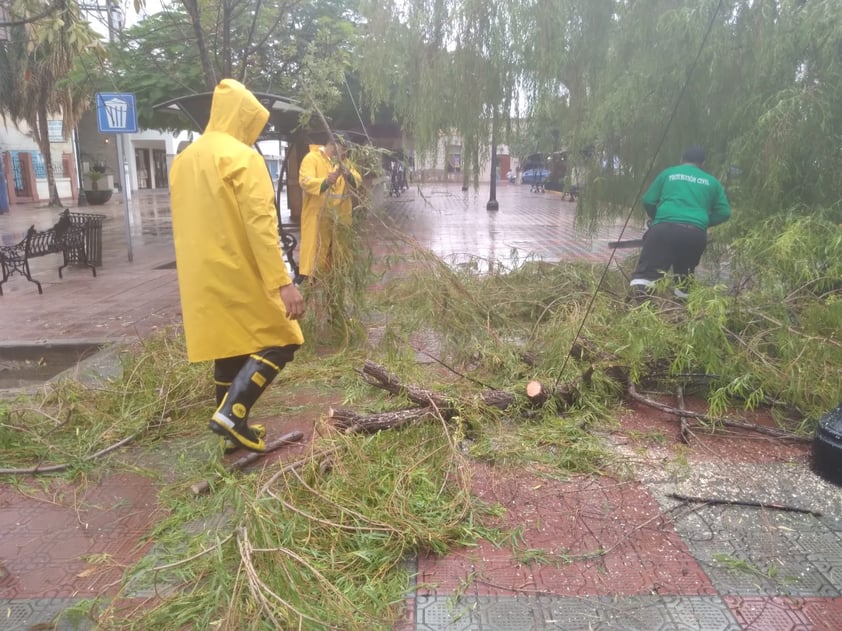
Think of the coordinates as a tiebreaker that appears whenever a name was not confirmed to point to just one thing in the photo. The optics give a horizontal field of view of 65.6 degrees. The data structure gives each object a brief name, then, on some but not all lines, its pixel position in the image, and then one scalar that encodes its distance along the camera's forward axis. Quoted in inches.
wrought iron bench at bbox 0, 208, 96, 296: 353.1
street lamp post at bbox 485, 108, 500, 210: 810.2
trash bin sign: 388.8
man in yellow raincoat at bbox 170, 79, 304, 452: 129.7
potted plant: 1104.8
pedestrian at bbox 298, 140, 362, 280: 206.8
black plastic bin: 83.0
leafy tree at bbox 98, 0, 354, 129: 383.2
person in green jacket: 213.6
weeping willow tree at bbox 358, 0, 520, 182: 256.7
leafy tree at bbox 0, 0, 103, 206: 832.3
